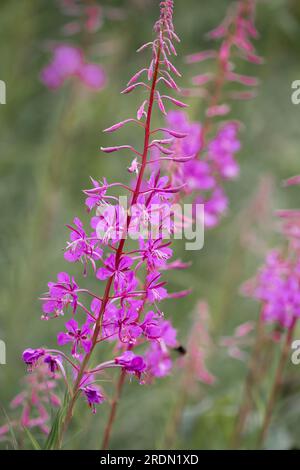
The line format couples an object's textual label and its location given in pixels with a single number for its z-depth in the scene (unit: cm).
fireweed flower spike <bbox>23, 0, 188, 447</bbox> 147
